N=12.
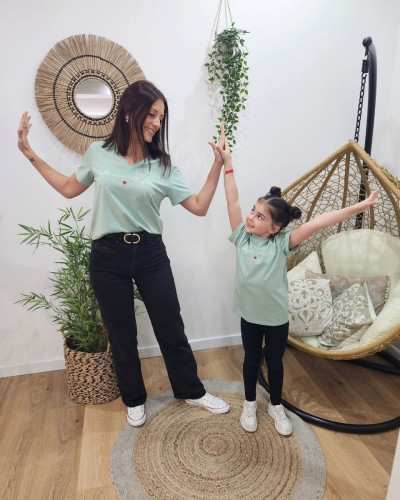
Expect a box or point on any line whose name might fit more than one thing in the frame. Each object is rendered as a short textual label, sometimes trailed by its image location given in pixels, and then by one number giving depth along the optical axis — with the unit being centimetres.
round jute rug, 147
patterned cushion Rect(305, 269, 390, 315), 202
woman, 149
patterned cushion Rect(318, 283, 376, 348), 188
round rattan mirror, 181
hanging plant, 191
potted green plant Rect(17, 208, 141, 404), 184
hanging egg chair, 172
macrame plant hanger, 192
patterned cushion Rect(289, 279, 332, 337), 196
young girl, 147
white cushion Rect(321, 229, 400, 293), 210
